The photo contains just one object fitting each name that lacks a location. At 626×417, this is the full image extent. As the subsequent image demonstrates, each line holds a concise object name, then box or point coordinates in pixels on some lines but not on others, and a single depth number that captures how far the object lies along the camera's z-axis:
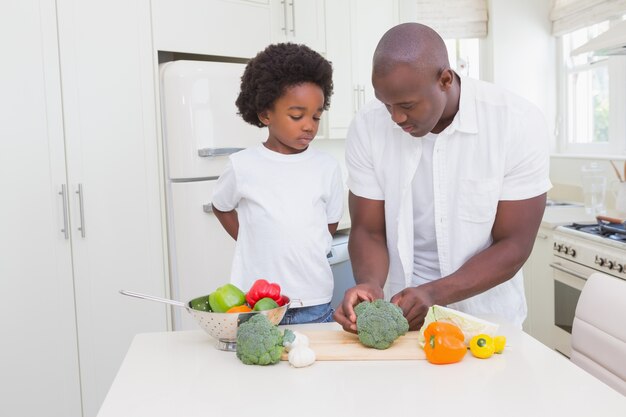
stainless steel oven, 2.87
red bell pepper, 1.40
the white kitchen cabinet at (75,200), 2.71
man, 1.46
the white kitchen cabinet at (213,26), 3.12
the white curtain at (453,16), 4.61
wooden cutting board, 1.29
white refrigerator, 3.08
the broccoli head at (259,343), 1.24
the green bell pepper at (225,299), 1.37
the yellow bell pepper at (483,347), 1.26
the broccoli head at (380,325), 1.29
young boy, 1.84
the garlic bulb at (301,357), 1.24
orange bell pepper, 1.23
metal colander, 1.33
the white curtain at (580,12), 3.83
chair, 1.42
